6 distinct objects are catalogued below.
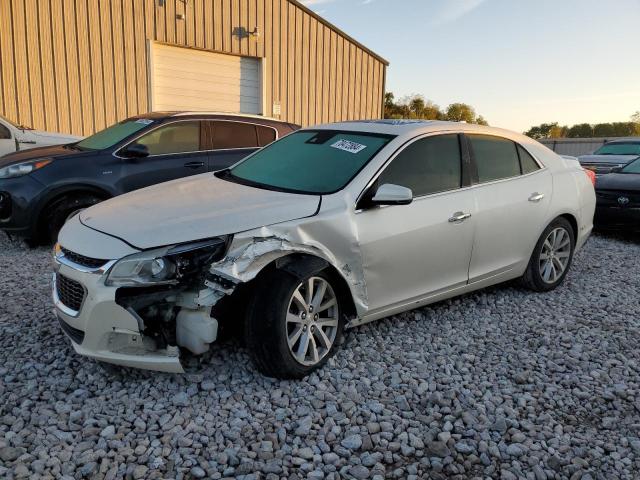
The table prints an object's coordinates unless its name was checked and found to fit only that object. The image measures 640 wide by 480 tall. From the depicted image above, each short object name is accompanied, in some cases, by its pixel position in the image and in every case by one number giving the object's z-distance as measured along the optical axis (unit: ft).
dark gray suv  19.06
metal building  34.65
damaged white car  9.66
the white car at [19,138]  27.37
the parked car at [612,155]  38.34
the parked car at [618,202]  24.67
